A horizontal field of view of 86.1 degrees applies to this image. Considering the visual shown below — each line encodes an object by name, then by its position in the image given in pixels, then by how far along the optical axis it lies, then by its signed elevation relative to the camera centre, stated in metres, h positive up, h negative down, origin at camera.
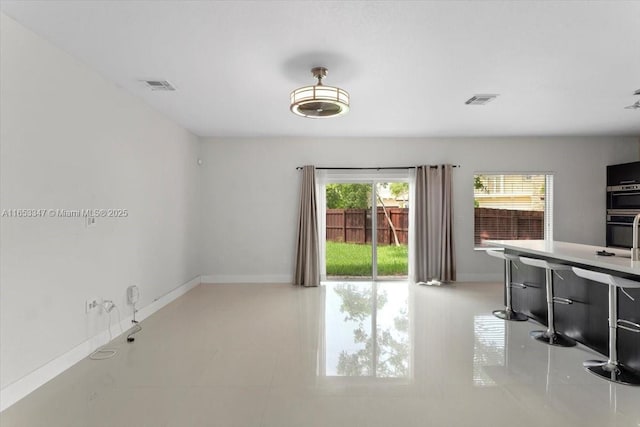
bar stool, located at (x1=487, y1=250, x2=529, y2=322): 4.12 -1.00
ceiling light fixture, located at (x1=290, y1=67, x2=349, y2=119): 2.94 +1.05
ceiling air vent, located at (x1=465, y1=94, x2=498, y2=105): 3.86 +1.41
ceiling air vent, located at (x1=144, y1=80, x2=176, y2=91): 3.44 +1.38
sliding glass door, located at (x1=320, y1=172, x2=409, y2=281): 6.17 -0.03
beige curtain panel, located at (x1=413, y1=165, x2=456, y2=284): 5.96 -0.02
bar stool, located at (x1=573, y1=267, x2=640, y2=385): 2.61 -0.99
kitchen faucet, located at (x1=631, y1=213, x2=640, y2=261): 2.79 -0.18
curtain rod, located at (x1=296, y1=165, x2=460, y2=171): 6.05 +0.93
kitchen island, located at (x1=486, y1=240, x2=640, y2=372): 2.74 -0.72
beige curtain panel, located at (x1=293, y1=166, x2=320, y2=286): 5.90 -0.23
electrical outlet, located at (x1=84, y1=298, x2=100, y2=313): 3.12 -0.80
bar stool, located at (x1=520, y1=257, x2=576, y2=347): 3.33 -0.93
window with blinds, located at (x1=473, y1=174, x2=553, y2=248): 6.18 +0.26
